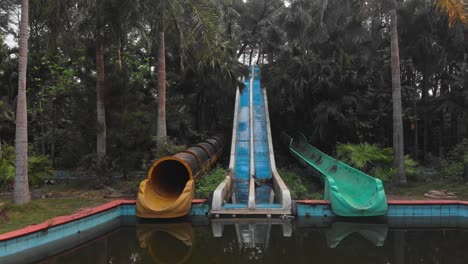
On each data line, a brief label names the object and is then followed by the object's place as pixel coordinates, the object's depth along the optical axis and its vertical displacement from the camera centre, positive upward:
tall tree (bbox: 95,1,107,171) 13.04 +0.94
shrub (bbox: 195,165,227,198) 10.95 -1.42
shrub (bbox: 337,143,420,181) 12.65 -0.91
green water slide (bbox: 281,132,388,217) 9.14 -1.46
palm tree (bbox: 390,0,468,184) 12.35 +0.70
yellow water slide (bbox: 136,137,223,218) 9.32 -1.37
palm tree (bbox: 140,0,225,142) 11.60 +3.44
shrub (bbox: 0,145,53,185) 12.48 -0.86
